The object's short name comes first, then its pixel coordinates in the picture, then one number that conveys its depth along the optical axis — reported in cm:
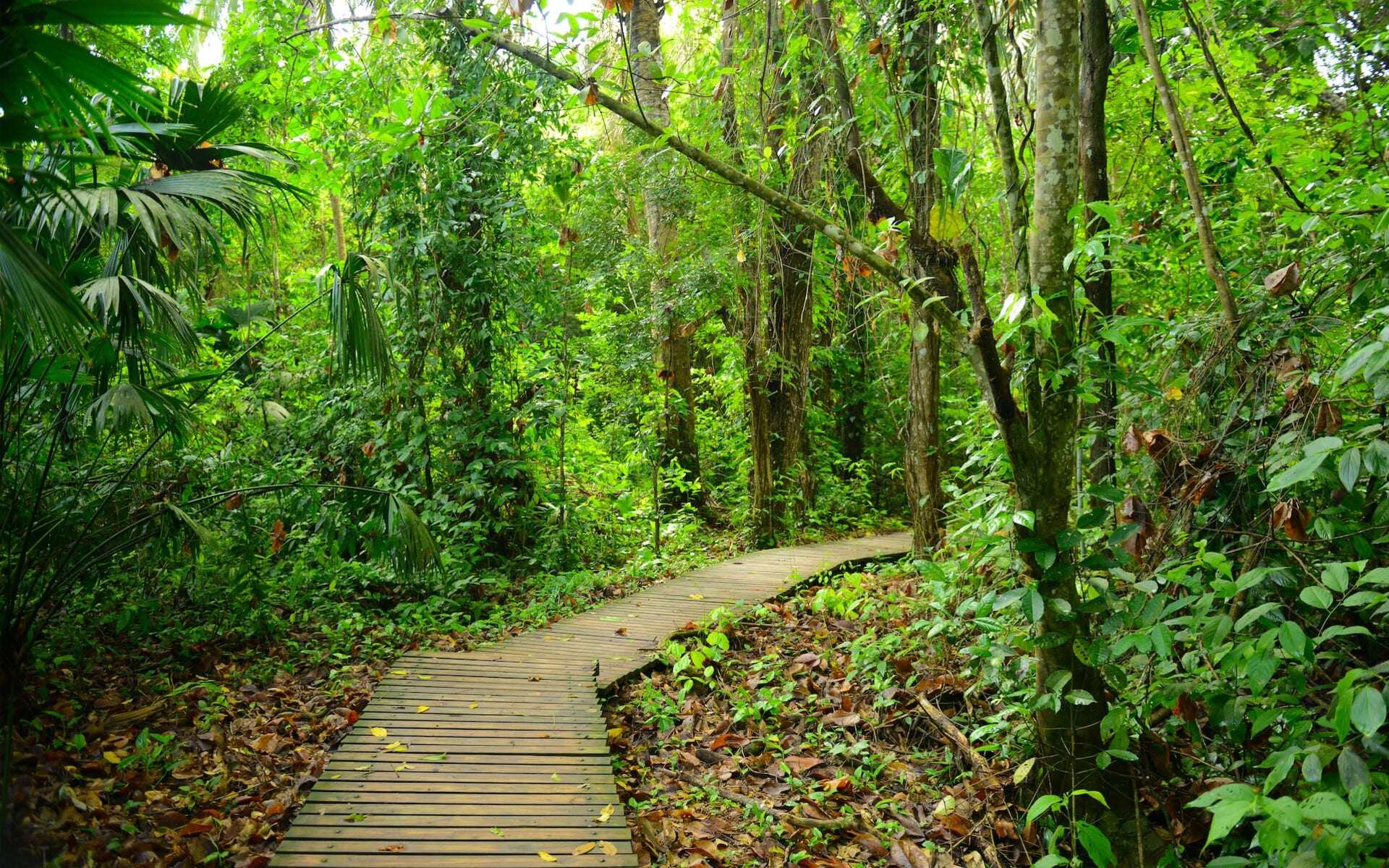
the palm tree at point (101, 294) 244
